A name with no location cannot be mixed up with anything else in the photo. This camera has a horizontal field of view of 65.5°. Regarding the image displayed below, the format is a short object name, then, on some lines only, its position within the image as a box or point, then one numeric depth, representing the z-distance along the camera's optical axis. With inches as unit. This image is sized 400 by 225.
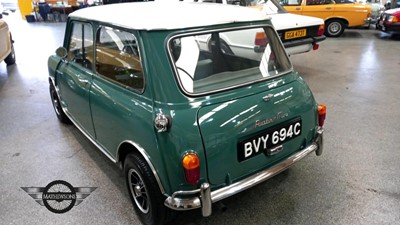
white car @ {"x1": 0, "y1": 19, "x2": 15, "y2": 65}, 241.3
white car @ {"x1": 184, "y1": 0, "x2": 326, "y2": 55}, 199.5
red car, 328.5
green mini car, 72.1
